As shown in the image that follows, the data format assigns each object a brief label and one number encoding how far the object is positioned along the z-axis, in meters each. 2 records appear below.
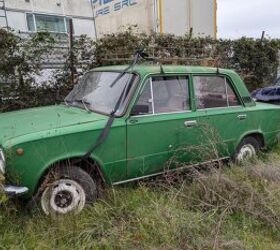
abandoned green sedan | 3.76
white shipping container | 14.88
